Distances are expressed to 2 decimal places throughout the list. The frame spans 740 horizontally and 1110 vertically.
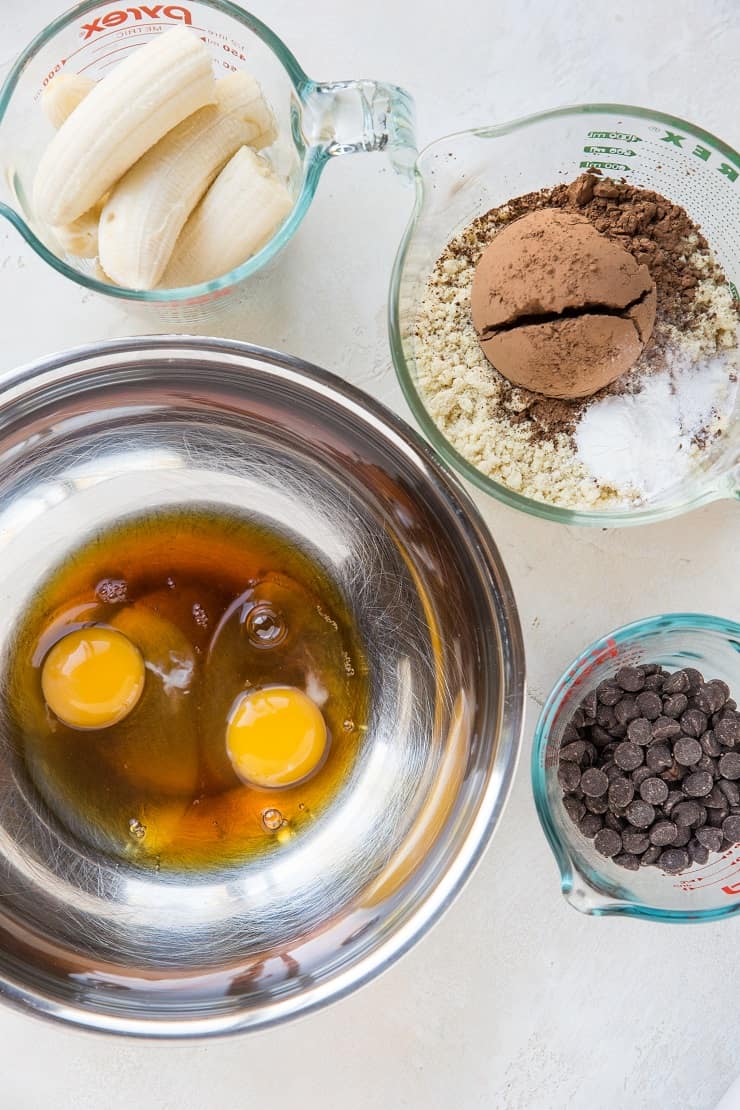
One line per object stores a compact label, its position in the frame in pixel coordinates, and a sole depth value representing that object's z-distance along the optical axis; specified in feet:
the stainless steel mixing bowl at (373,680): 2.09
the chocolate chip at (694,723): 2.22
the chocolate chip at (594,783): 2.21
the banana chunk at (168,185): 2.10
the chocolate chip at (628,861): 2.23
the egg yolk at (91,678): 2.21
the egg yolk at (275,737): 2.23
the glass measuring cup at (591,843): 2.20
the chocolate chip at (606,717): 2.24
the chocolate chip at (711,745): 2.21
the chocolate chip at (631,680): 2.24
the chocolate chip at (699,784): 2.20
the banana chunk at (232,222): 2.12
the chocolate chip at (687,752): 2.20
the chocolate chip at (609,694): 2.24
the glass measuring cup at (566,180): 2.19
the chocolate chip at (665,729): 2.21
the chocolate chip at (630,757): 2.21
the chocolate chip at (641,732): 2.21
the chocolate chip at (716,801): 2.21
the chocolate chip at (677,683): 2.24
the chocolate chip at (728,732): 2.21
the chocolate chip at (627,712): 2.23
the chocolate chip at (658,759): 2.21
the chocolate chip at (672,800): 2.21
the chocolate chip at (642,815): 2.21
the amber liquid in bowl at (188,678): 2.23
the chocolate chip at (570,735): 2.25
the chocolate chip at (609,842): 2.22
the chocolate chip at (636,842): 2.21
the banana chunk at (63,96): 2.12
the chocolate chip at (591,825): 2.23
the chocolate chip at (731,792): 2.21
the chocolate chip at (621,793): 2.21
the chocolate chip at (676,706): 2.23
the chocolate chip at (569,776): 2.23
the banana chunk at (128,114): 2.07
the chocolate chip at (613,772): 2.22
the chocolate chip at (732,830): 2.21
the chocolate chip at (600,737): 2.24
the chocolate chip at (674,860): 2.22
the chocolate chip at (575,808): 2.23
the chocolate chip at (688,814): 2.21
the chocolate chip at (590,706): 2.24
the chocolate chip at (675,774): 2.22
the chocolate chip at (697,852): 2.22
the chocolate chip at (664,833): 2.20
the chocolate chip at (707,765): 2.21
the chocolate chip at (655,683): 2.25
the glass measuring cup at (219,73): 2.12
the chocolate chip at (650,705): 2.23
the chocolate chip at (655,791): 2.20
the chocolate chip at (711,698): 2.23
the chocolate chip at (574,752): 2.22
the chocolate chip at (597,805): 2.23
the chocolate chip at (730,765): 2.20
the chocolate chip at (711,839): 2.20
